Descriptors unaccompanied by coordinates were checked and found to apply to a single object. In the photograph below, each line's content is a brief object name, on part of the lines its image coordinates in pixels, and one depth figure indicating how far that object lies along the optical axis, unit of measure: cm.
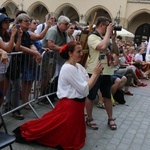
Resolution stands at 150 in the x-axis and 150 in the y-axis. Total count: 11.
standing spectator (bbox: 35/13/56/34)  607
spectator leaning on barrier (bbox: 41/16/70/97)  512
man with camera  425
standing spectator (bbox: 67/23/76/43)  601
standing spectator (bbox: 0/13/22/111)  373
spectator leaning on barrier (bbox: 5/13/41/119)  436
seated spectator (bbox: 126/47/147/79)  1088
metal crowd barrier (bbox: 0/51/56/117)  420
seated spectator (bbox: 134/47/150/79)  1142
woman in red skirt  348
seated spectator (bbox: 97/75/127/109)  596
